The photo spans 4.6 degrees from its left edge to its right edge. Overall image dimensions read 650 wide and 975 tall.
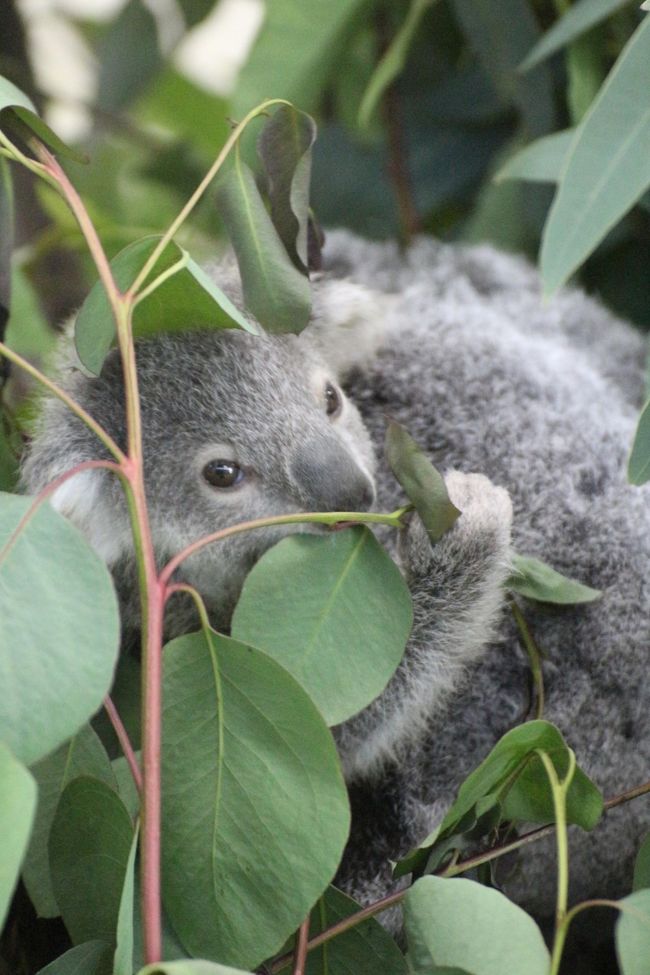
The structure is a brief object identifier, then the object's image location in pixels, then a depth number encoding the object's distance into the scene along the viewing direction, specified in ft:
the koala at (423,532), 8.01
